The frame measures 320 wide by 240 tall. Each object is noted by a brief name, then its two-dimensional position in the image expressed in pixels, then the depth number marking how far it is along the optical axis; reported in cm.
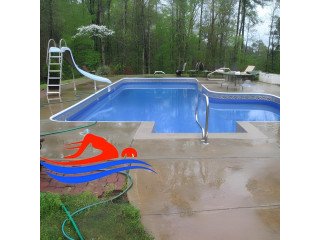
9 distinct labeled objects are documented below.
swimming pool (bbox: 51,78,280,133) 705
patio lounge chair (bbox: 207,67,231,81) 1295
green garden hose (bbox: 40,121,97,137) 465
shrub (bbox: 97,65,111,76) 1440
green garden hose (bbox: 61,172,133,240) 219
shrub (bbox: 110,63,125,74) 1529
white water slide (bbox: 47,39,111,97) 810
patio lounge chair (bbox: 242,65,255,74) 1197
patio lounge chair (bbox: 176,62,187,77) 1404
